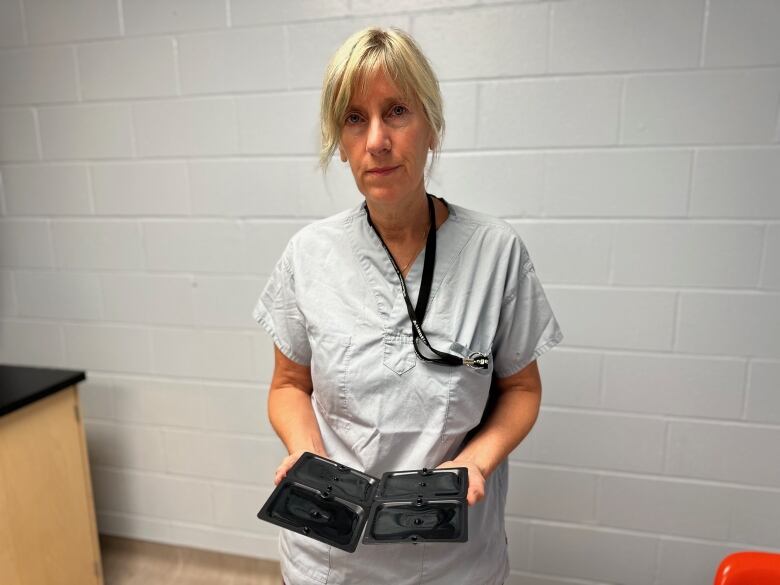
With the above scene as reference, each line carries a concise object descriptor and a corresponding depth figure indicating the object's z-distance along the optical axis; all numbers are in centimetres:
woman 93
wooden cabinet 146
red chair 113
